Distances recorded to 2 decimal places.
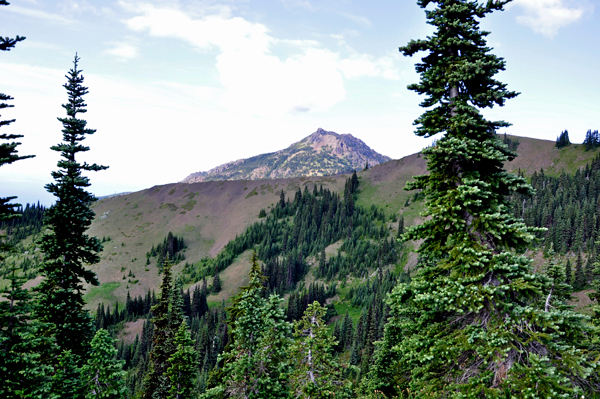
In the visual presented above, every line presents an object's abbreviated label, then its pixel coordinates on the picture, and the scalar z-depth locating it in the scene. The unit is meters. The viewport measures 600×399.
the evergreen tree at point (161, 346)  37.38
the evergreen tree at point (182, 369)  33.00
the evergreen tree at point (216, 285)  185.62
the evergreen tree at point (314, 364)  21.94
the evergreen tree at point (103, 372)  20.84
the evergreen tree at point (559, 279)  24.73
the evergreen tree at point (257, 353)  21.56
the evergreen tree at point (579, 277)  124.25
